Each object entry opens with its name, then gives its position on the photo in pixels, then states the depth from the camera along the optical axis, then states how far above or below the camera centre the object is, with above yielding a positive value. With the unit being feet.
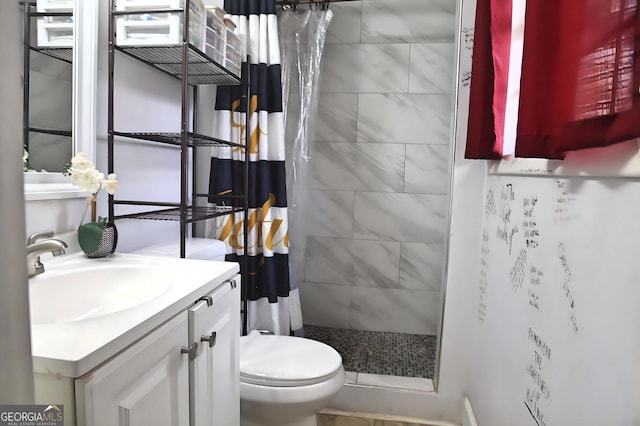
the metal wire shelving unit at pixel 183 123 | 4.43 +0.64
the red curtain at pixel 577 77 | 1.89 +0.66
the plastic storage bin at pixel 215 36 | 4.91 +1.80
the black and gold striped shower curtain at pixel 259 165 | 6.14 +0.16
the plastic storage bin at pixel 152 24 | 4.41 +1.70
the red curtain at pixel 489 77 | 4.21 +1.24
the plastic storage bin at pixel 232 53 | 5.35 +1.74
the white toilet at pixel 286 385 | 4.45 -2.42
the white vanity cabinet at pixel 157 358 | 1.90 -1.13
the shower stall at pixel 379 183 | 7.77 -0.04
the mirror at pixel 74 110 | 3.69 +0.61
